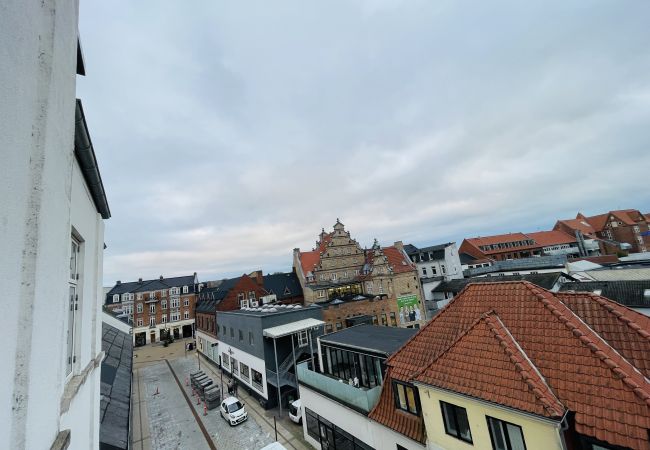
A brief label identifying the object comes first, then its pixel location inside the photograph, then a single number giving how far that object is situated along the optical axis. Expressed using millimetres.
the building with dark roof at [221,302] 36762
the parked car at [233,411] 20517
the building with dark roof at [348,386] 13562
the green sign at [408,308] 38625
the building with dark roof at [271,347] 22859
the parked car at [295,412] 19781
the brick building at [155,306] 54906
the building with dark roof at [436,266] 52750
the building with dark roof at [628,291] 25391
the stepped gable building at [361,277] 39250
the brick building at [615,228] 70938
